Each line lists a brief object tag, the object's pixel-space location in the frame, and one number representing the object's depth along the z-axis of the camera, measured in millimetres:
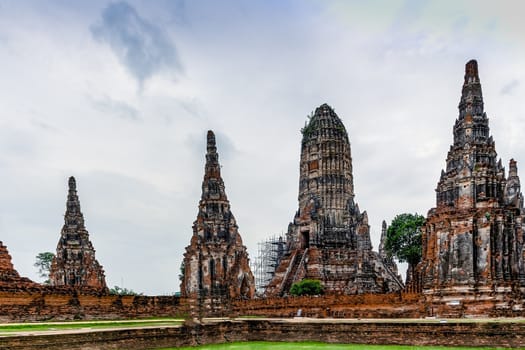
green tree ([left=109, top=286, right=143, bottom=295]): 62403
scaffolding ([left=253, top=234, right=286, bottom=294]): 57869
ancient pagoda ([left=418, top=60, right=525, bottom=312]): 23922
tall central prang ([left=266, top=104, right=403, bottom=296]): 40438
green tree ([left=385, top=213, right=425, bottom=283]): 40625
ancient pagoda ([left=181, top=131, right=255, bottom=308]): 39156
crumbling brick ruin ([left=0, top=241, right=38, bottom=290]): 23500
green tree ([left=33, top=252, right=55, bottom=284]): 60812
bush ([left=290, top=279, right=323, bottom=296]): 37219
